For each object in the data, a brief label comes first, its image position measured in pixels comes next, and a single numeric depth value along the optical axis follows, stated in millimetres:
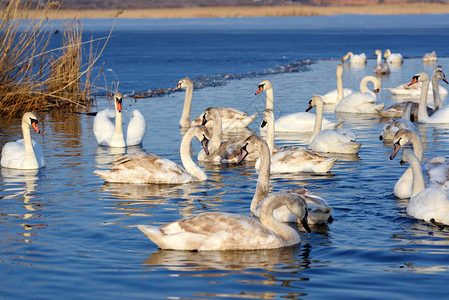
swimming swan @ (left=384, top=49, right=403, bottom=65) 32250
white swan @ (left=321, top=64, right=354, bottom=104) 19625
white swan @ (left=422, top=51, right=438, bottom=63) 30484
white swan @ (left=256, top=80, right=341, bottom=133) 15281
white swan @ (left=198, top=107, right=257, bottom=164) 12445
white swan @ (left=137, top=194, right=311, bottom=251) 7215
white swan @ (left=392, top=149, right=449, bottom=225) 8008
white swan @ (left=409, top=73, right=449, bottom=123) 16062
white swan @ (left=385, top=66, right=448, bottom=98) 21297
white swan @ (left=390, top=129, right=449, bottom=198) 9281
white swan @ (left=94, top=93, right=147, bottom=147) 13836
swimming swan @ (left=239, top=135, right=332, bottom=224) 8070
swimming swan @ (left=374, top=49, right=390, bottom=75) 28673
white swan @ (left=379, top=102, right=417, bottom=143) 13672
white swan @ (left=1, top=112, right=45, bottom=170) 11680
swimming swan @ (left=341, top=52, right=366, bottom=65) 33372
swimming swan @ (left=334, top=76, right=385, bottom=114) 18047
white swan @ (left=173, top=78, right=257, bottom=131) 15867
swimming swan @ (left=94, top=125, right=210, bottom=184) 10539
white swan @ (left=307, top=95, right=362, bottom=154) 12633
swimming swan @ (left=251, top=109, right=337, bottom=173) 11211
